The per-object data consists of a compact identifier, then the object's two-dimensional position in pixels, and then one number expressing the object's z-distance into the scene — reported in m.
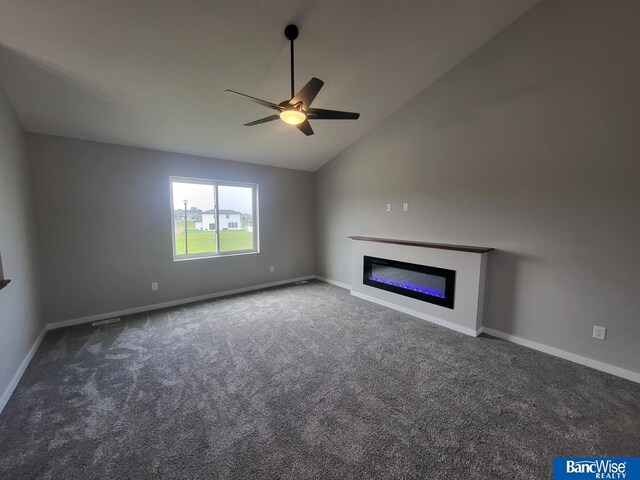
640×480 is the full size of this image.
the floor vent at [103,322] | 3.35
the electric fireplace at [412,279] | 3.36
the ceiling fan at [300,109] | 2.10
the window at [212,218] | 4.19
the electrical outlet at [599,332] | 2.41
